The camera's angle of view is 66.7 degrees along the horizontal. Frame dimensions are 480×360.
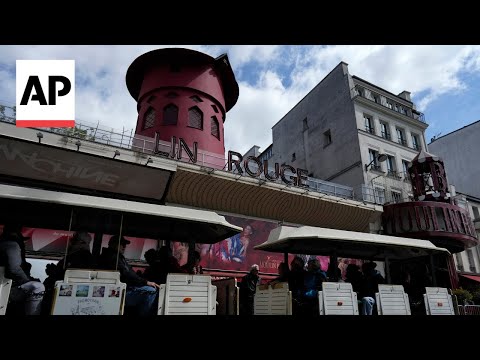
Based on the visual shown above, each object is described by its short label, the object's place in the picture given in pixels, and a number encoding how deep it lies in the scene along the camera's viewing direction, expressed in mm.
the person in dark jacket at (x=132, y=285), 6508
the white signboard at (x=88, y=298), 5734
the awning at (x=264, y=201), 16484
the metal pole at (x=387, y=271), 9155
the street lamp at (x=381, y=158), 23917
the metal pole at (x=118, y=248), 6696
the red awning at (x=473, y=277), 24194
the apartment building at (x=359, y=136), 25234
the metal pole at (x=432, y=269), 10141
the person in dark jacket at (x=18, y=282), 5605
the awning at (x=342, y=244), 8812
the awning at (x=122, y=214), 6523
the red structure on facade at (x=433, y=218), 21078
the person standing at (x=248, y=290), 9031
